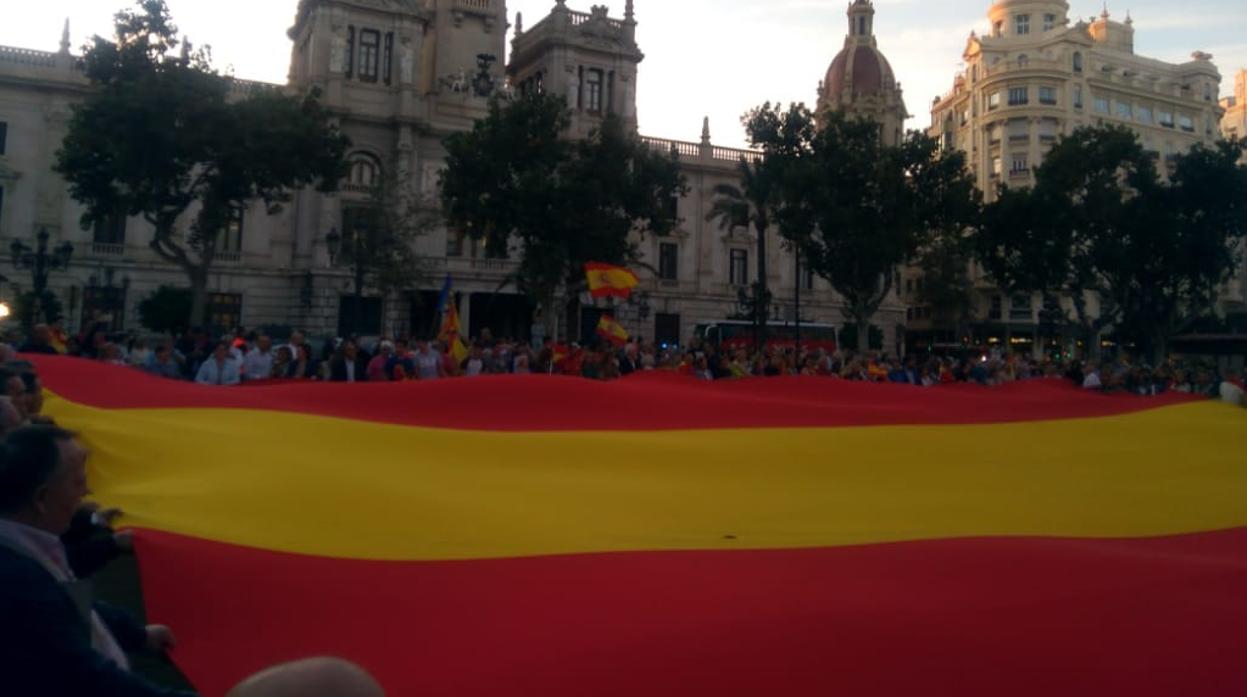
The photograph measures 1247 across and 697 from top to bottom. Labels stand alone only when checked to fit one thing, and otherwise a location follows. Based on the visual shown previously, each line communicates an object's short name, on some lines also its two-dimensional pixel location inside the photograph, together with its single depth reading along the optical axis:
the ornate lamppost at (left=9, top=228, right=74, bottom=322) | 27.20
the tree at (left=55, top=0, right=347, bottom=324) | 27.22
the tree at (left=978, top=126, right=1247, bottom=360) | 34.56
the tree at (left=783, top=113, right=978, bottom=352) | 31.67
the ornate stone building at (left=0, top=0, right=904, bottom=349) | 40.66
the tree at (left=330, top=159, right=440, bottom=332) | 36.28
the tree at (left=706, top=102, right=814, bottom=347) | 32.56
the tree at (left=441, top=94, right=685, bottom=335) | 33.28
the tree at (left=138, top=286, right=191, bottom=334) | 40.25
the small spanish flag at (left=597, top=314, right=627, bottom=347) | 23.39
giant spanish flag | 3.42
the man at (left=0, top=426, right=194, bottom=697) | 2.30
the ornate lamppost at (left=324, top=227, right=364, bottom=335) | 28.50
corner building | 71.56
